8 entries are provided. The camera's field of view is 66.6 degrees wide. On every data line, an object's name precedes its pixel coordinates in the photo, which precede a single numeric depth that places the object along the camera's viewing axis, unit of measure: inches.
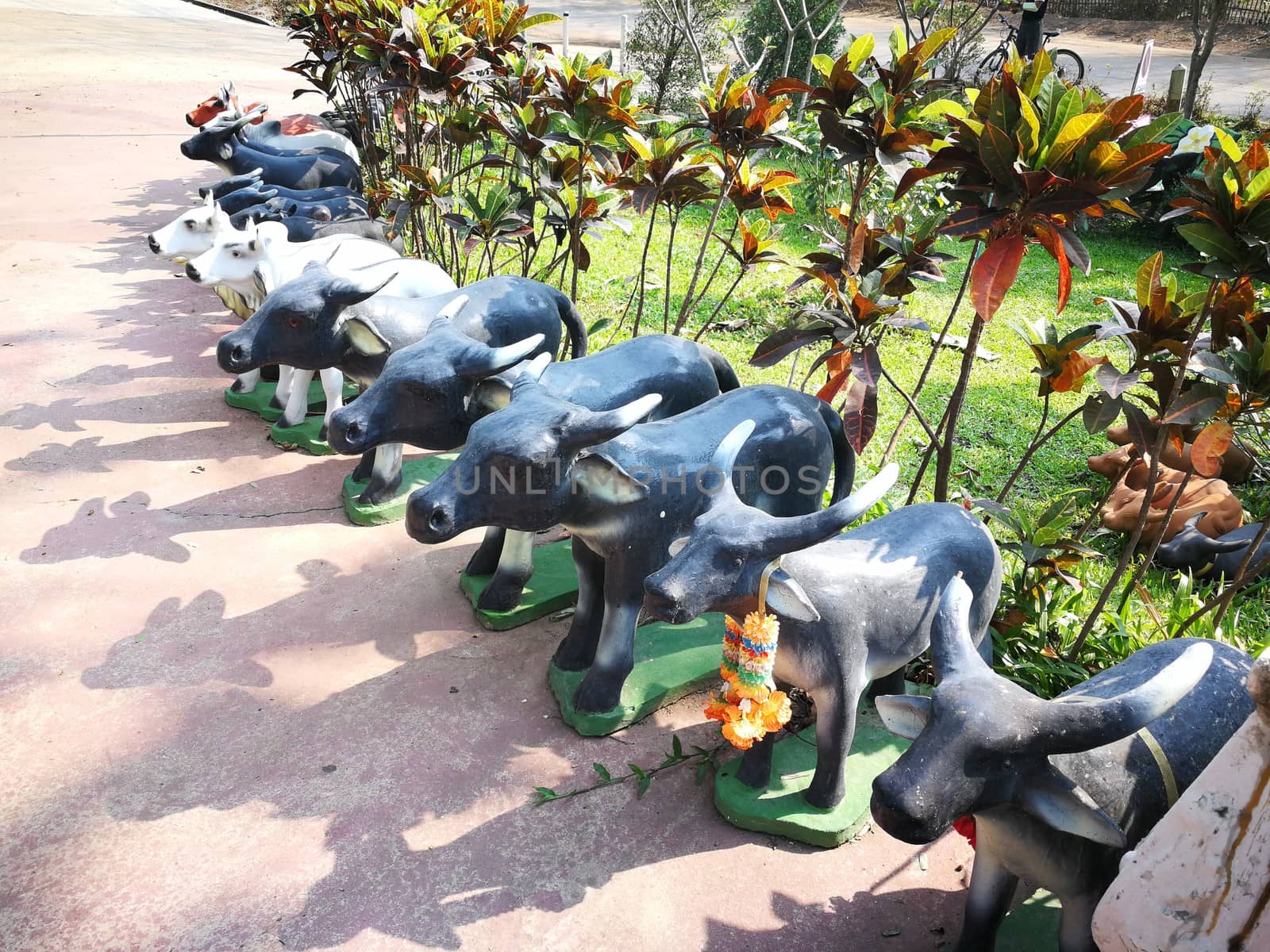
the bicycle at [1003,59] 462.8
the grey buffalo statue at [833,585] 105.3
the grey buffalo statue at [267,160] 307.3
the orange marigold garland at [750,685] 108.5
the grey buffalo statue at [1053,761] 85.0
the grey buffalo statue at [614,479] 125.6
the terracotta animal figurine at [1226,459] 198.4
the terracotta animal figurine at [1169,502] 183.9
